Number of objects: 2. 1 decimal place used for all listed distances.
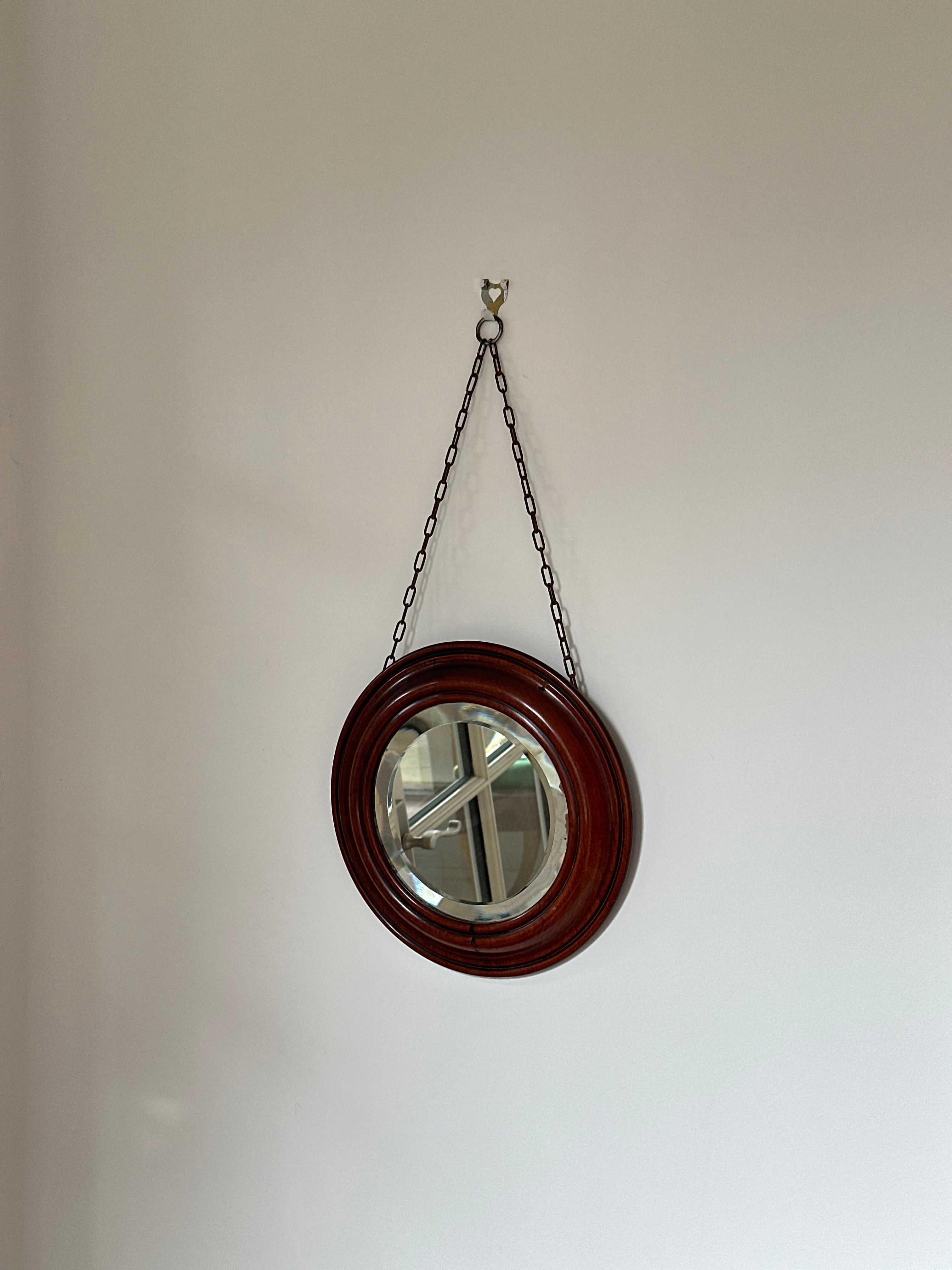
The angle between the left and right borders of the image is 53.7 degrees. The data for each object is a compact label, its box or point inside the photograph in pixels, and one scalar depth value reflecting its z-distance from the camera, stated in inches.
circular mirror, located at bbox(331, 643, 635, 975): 41.0
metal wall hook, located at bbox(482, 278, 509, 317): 43.3
